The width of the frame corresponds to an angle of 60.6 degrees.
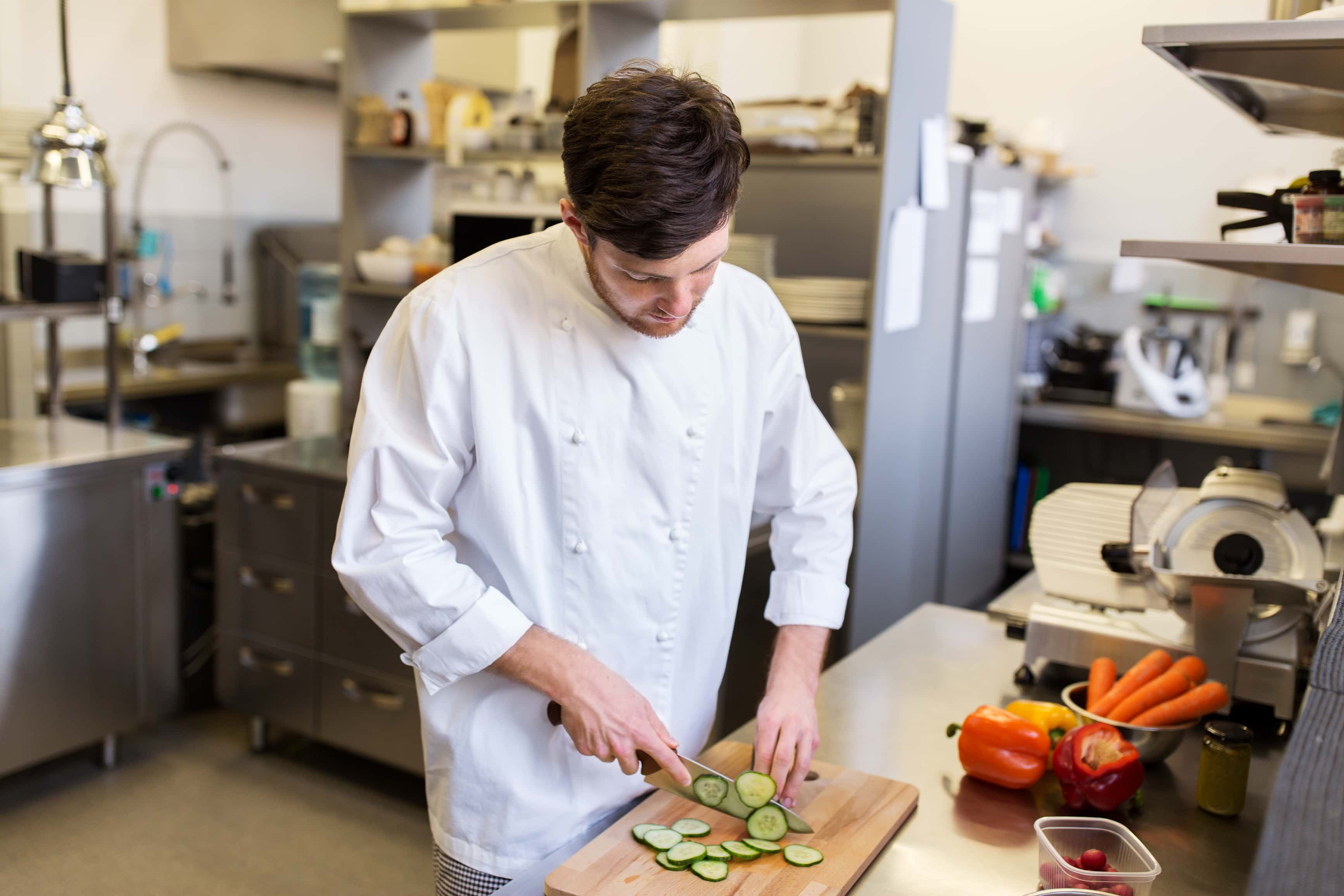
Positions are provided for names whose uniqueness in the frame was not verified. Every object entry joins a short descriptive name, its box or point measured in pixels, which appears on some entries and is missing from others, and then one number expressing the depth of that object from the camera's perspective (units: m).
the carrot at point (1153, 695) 1.53
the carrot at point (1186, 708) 1.51
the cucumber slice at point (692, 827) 1.26
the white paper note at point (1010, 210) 4.07
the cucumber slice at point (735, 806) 1.28
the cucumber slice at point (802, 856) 1.20
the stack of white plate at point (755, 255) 3.01
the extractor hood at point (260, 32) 4.18
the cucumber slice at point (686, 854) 1.19
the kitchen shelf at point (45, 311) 2.91
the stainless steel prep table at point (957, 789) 1.26
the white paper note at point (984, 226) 3.75
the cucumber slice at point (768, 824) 1.25
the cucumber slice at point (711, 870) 1.17
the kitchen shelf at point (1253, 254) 1.13
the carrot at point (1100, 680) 1.60
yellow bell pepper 1.52
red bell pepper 1.36
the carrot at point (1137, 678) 1.56
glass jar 1.38
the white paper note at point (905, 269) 2.93
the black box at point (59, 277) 3.03
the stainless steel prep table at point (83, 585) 2.76
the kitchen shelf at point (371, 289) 3.29
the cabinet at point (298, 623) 2.93
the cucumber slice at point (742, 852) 1.21
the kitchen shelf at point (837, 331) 2.86
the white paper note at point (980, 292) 3.80
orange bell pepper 1.43
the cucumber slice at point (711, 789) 1.29
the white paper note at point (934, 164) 2.96
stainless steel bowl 1.49
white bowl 3.29
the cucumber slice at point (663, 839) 1.22
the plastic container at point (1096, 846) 1.14
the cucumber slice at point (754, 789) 1.28
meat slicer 1.61
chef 1.16
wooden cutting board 1.16
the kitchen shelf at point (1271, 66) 1.12
